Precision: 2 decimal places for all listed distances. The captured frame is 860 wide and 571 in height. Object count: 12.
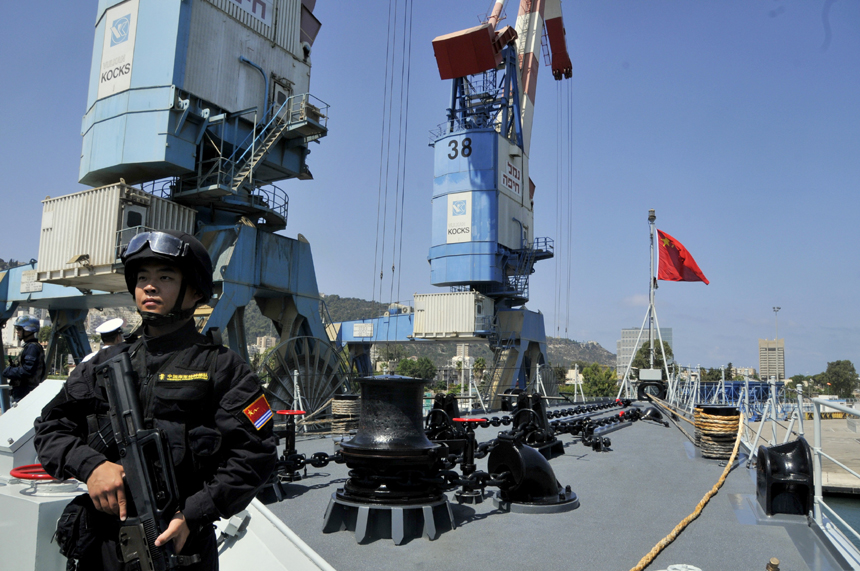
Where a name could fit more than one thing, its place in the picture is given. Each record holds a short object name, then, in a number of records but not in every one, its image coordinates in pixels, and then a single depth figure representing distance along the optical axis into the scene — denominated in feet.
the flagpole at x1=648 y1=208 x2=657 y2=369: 60.23
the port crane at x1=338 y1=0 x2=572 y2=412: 90.12
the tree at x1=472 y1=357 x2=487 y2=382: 310.24
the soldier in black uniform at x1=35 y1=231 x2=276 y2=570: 6.47
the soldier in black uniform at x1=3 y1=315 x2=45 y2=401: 26.03
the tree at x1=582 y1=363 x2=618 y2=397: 256.11
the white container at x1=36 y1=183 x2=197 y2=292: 46.65
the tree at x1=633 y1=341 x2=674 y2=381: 212.23
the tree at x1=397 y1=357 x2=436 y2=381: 372.79
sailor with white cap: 14.33
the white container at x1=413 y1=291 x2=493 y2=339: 89.45
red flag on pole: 62.08
